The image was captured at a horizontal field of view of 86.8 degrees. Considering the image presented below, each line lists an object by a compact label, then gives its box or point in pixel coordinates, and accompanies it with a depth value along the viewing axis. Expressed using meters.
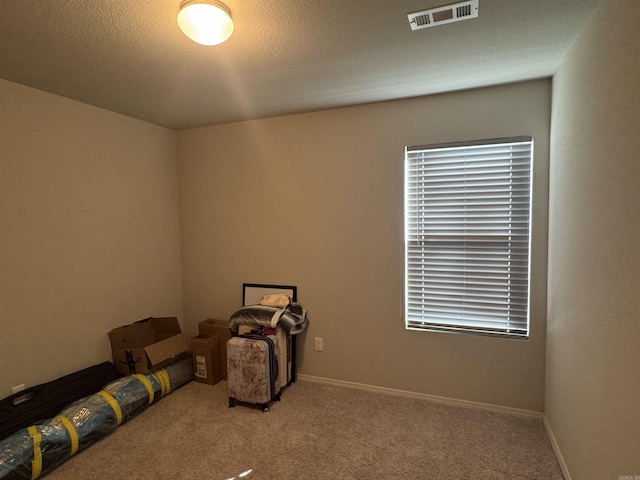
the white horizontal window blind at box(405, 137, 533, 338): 2.54
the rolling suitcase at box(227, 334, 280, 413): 2.70
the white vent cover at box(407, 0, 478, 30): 1.56
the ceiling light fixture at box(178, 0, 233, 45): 1.47
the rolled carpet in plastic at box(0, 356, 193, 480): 1.93
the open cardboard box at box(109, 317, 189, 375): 2.88
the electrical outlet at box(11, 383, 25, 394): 2.36
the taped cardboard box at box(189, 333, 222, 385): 3.16
